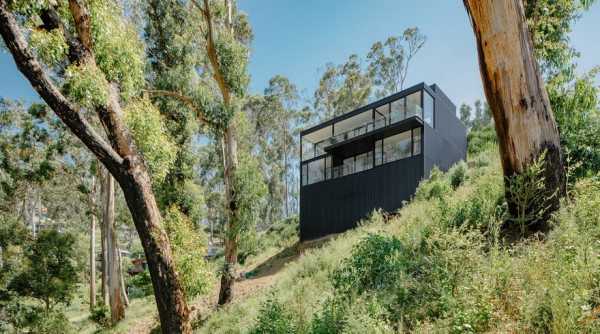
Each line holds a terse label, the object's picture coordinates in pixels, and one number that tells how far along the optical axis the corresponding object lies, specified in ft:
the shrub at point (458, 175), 39.50
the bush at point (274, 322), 13.51
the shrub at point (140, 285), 50.16
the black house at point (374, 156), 49.75
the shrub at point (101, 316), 41.44
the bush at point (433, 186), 36.77
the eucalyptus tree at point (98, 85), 13.37
